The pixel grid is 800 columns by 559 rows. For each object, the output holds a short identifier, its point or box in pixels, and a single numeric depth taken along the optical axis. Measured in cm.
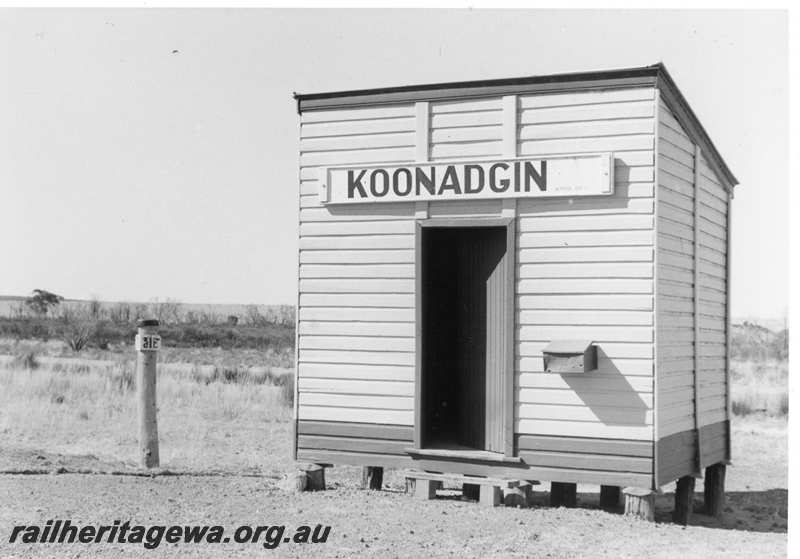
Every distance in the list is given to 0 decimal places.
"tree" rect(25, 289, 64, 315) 8006
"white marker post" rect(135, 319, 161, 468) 1230
